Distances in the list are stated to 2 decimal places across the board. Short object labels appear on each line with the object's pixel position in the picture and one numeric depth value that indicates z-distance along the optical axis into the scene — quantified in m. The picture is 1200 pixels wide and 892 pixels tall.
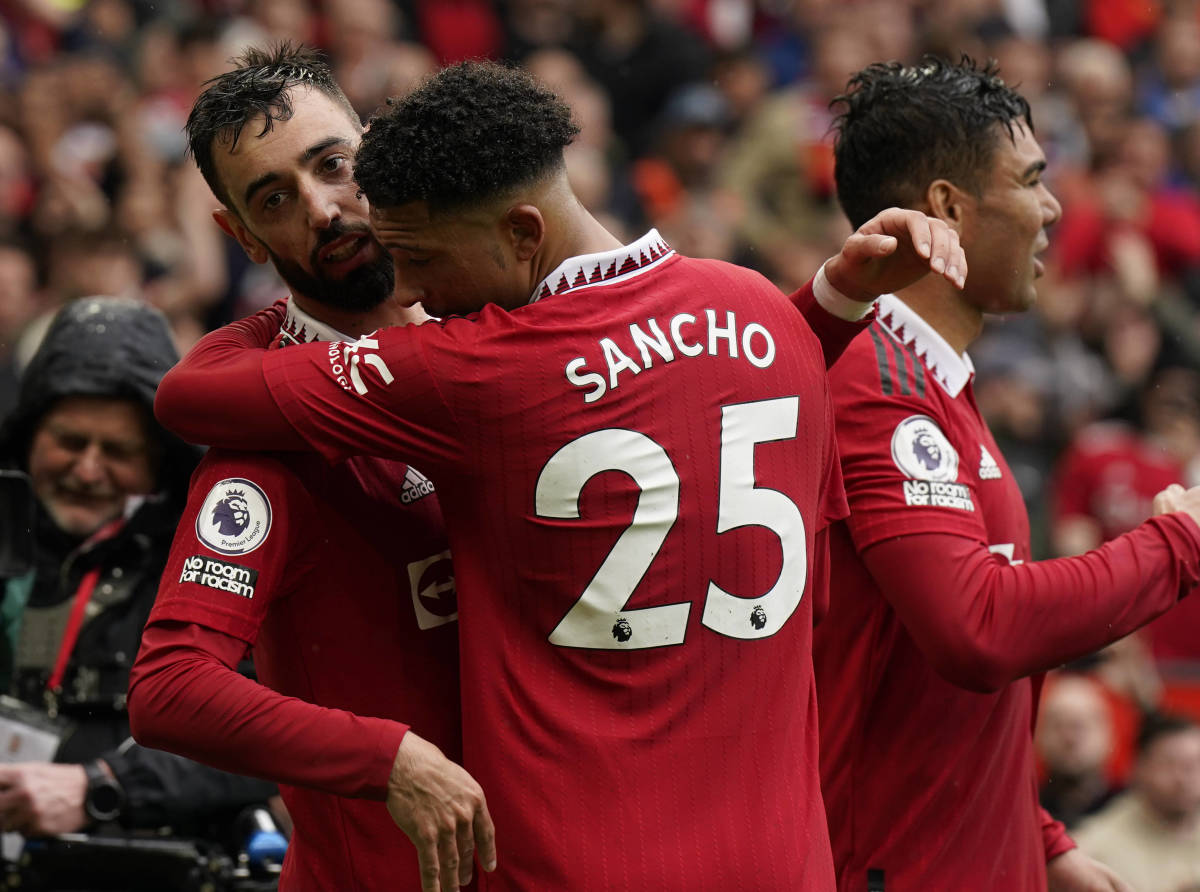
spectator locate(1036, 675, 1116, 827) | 14.01
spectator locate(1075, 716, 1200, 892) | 13.23
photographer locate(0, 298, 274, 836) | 8.71
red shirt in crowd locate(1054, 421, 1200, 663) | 18.47
